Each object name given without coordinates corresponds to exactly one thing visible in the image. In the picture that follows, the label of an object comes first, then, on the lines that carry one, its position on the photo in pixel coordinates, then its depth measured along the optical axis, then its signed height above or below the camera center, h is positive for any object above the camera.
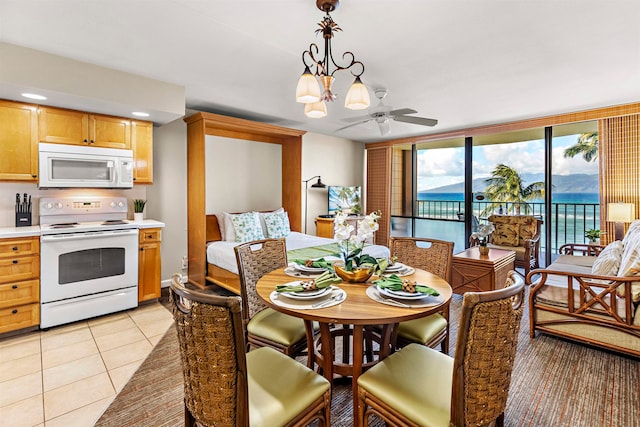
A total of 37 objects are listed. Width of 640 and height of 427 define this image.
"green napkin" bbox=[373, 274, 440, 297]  1.60 -0.39
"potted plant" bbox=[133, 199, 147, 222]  3.88 +0.03
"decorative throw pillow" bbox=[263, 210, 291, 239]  4.72 -0.20
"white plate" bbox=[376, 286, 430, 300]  1.52 -0.41
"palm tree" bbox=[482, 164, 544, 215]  6.50 +0.45
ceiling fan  3.55 +1.09
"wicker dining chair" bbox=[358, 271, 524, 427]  1.09 -0.69
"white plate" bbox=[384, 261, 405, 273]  2.08 -0.38
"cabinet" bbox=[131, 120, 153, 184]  3.70 +0.73
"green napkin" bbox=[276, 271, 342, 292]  1.65 -0.40
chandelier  1.93 +0.79
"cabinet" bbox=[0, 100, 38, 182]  2.93 +0.66
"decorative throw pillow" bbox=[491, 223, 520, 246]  5.15 -0.39
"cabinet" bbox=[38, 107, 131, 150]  3.14 +0.88
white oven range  3.01 -0.50
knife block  3.22 -0.08
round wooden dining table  1.37 -0.46
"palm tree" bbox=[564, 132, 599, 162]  5.50 +1.13
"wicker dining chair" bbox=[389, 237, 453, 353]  1.93 -0.44
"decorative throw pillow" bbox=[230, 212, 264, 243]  4.32 -0.22
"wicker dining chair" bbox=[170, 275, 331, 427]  1.05 -0.62
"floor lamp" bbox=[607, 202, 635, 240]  3.97 -0.04
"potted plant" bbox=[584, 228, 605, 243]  4.39 -0.33
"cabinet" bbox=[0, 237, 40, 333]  2.79 -0.66
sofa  2.38 -0.78
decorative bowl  1.86 -0.38
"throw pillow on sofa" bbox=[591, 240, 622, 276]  2.76 -0.47
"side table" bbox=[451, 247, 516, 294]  3.43 -0.67
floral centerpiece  1.93 -0.18
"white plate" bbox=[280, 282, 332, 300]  1.54 -0.42
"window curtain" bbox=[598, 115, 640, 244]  4.20 +0.66
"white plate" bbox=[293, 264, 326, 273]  2.07 -0.38
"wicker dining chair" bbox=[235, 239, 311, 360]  1.88 -0.69
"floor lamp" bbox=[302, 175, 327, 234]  6.06 +0.33
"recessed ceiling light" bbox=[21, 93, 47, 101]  2.82 +1.06
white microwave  3.13 +0.48
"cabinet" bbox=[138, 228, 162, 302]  3.62 -0.62
